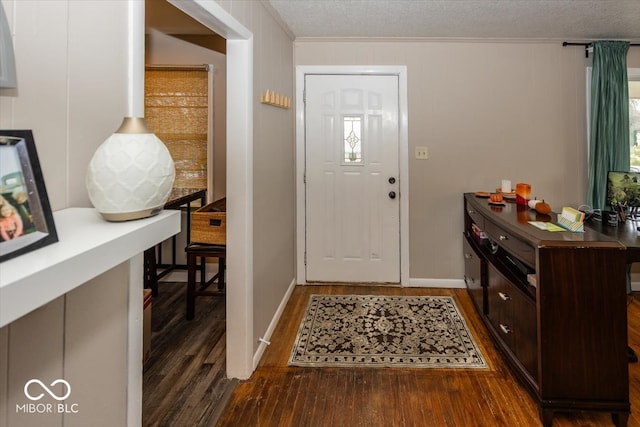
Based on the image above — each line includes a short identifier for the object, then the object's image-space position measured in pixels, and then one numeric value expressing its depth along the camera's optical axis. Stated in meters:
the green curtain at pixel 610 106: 3.33
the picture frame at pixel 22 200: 0.57
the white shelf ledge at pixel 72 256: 0.50
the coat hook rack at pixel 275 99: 2.43
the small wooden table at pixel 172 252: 3.12
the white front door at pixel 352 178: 3.63
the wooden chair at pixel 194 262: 2.81
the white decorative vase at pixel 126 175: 0.77
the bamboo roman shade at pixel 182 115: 3.52
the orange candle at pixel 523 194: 2.79
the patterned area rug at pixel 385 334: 2.33
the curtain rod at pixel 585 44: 3.44
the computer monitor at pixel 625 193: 2.49
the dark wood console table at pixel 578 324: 1.68
